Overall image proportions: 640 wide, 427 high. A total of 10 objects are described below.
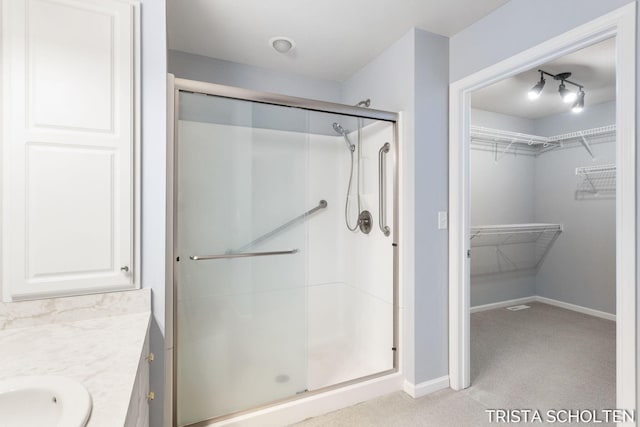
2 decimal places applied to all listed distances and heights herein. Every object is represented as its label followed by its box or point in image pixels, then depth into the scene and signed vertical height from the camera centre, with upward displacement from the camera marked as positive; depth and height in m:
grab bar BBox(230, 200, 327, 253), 1.92 -0.12
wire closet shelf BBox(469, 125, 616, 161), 3.63 +0.87
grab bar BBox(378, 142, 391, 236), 2.34 +0.16
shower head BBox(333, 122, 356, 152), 2.47 +0.63
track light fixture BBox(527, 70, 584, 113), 2.79 +1.10
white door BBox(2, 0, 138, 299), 1.27 +0.28
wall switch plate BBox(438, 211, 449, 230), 2.20 -0.06
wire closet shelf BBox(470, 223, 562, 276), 3.79 -0.43
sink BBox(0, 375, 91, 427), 0.80 -0.47
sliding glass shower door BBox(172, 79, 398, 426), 1.74 -0.20
